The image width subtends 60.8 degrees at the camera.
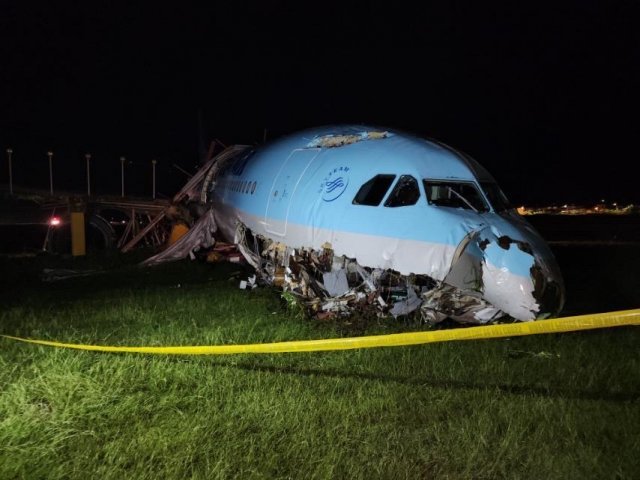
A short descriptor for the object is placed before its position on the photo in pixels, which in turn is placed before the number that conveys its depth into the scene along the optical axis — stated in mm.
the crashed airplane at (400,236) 7539
